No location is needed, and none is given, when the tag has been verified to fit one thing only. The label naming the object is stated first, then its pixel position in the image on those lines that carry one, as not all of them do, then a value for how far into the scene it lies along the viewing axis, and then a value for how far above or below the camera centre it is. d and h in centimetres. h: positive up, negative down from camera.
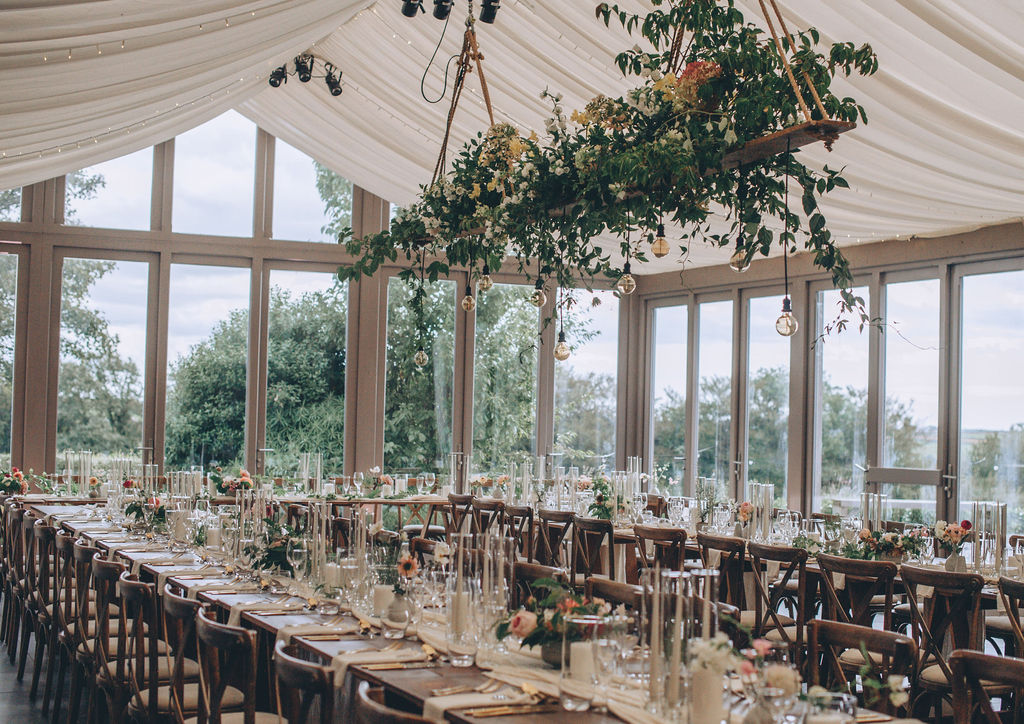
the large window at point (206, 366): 1174 +46
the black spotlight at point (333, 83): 1010 +320
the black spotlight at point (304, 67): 1002 +334
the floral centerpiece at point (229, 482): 844 -69
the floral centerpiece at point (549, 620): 322 -69
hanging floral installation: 382 +107
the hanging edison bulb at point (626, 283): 539 +67
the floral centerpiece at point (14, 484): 954 -76
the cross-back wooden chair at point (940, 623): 495 -107
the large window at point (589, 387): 1291 +30
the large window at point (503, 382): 1259 +34
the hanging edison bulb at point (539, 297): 586 +65
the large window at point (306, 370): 1199 +43
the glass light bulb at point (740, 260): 430 +65
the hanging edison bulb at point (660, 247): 465 +75
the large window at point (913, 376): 934 +36
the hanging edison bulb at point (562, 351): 617 +36
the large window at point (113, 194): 1150 +239
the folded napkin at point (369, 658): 338 -85
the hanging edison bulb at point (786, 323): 479 +42
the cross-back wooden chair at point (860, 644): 320 -76
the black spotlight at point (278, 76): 1005 +325
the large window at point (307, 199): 1211 +247
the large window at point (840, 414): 1003 +0
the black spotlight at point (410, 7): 636 +250
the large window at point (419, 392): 1230 +19
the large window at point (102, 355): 1142 +55
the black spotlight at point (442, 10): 652 +256
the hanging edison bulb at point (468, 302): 627 +66
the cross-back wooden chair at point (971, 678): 303 -79
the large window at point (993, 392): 866 +20
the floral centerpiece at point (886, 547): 624 -81
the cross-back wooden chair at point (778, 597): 564 -105
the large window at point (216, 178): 1184 +266
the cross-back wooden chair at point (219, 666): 331 -93
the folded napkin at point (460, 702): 287 -84
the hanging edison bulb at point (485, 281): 595 +75
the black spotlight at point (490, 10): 645 +253
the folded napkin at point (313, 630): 381 -84
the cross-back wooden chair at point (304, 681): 287 -78
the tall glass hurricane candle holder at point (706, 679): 260 -70
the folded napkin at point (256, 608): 425 -85
